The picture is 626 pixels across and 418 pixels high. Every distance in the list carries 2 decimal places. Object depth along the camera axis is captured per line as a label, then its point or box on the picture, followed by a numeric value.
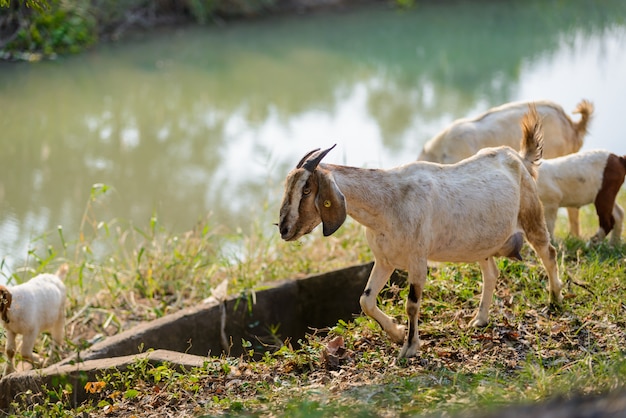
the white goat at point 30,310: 10.65
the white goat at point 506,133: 14.10
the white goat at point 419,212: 8.45
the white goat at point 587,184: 12.98
